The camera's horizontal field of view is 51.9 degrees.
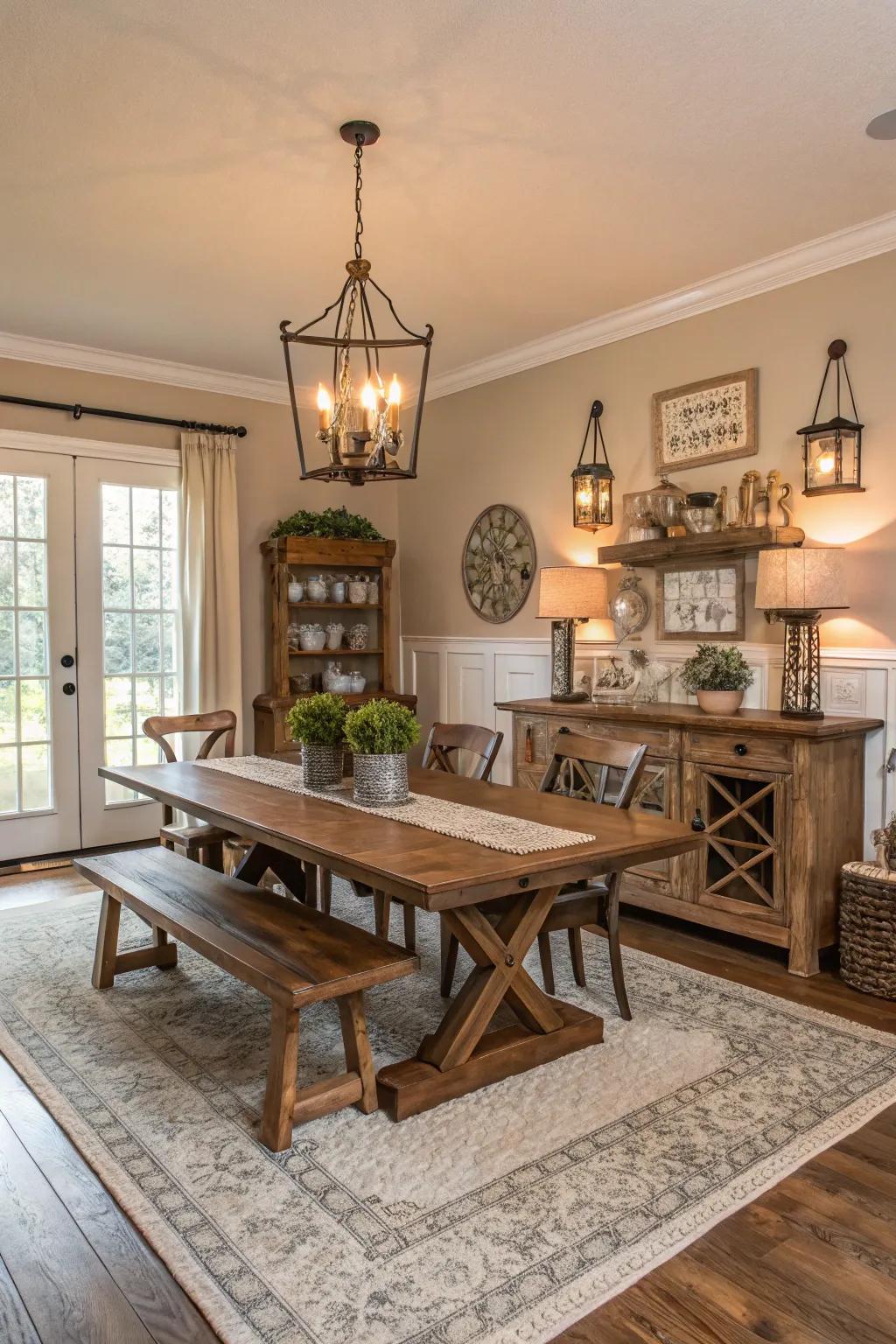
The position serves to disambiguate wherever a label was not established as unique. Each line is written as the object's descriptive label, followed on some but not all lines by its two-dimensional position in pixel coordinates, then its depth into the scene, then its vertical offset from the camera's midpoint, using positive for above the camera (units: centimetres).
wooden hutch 545 +14
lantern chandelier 252 +61
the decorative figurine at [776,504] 379 +56
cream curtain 532 +38
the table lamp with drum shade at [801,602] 339 +14
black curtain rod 486 +125
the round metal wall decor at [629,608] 442 +15
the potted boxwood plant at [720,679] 370 -16
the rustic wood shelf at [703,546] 370 +40
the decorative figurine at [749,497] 385 +60
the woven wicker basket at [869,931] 309 -99
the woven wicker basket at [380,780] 275 -42
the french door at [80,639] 487 +1
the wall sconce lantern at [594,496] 451 +71
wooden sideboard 330 -66
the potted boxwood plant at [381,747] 267 -32
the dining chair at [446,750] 340 -43
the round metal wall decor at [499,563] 514 +44
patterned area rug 172 -120
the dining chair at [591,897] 282 -80
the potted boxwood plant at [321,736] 297 -31
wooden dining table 210 -55
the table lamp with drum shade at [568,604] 439 +17
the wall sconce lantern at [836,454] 355 +72
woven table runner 230 -50
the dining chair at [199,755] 383 -52
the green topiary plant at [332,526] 552 +70
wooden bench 218 -79
